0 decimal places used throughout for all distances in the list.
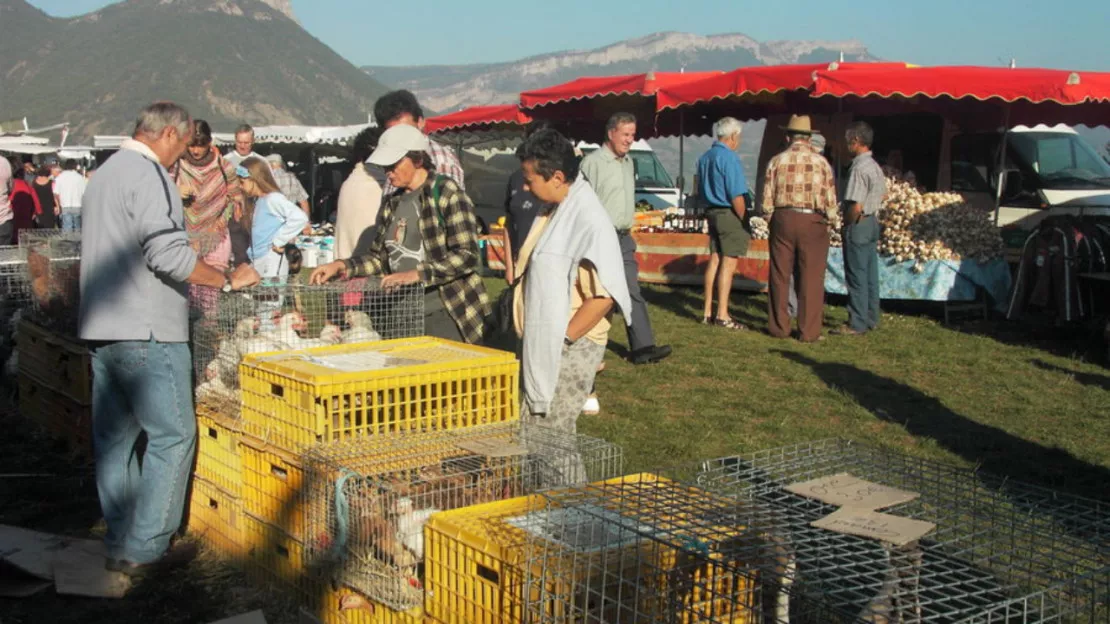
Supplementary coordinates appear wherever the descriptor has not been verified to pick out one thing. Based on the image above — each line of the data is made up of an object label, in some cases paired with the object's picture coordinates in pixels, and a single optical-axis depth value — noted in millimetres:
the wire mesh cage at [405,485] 3480
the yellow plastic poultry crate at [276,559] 4020
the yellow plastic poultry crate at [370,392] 3898
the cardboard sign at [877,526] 2662
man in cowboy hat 9391
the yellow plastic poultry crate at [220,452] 4547
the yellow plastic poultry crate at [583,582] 2873
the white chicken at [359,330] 5070
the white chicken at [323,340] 4945
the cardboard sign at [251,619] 3727
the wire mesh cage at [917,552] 2645
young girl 7609
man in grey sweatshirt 4316
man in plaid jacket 5129
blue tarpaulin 10930
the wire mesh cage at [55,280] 6543
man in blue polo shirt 10031
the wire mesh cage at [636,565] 2834
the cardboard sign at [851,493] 3000
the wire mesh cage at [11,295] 8000
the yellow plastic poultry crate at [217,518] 4547
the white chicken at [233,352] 4844
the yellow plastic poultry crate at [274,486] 3963
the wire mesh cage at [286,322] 4875
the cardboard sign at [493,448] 3709
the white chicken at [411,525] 3432
